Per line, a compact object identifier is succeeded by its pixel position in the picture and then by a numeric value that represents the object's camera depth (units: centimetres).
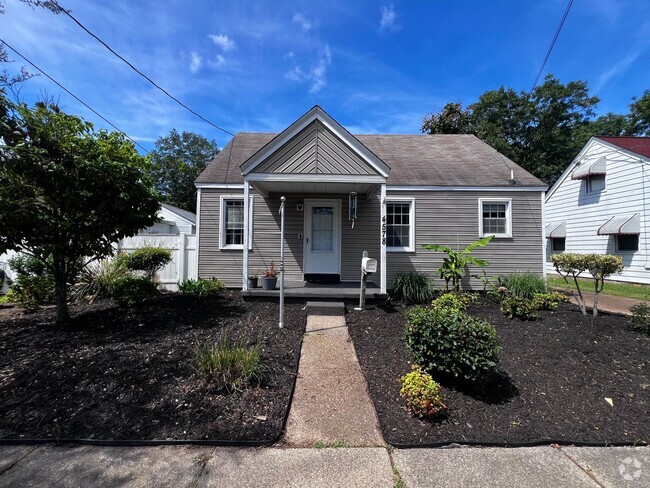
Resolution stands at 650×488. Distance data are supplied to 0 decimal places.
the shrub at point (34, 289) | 684
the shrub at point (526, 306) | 632
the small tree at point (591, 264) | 582
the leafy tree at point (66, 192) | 468
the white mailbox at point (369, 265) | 691
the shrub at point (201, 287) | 850
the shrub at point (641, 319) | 530
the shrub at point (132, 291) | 667
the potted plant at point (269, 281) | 777
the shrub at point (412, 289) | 822
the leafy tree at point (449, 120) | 1912
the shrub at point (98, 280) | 759
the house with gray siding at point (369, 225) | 933
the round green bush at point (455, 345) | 347
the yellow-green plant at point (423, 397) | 311
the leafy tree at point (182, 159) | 3584
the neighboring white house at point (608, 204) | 1197
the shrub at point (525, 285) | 827
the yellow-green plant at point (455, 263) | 846
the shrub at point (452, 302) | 675
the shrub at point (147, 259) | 833
